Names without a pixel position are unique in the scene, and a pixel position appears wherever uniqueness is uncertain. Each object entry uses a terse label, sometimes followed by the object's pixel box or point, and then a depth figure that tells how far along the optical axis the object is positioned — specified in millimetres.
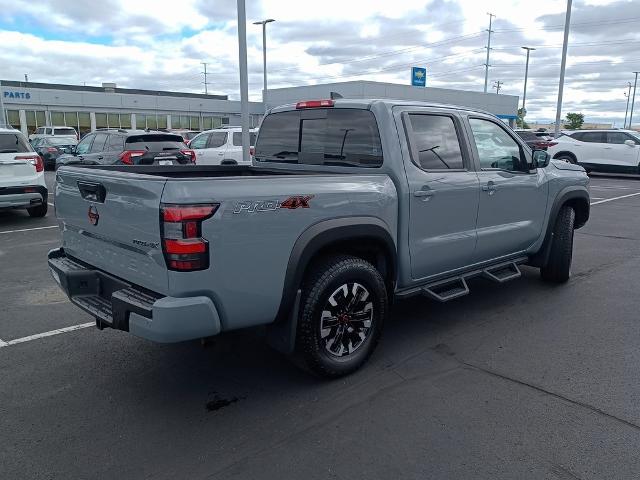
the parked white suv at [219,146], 15805
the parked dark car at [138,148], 13227
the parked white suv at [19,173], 9492
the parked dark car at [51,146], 23156
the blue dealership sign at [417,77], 32938
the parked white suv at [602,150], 19672
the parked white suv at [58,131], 29531
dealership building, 39594
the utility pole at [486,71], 57944
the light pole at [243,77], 11500
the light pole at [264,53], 31575
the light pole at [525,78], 58475
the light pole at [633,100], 92175
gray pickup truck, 2959
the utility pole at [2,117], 21391
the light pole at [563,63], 25750
